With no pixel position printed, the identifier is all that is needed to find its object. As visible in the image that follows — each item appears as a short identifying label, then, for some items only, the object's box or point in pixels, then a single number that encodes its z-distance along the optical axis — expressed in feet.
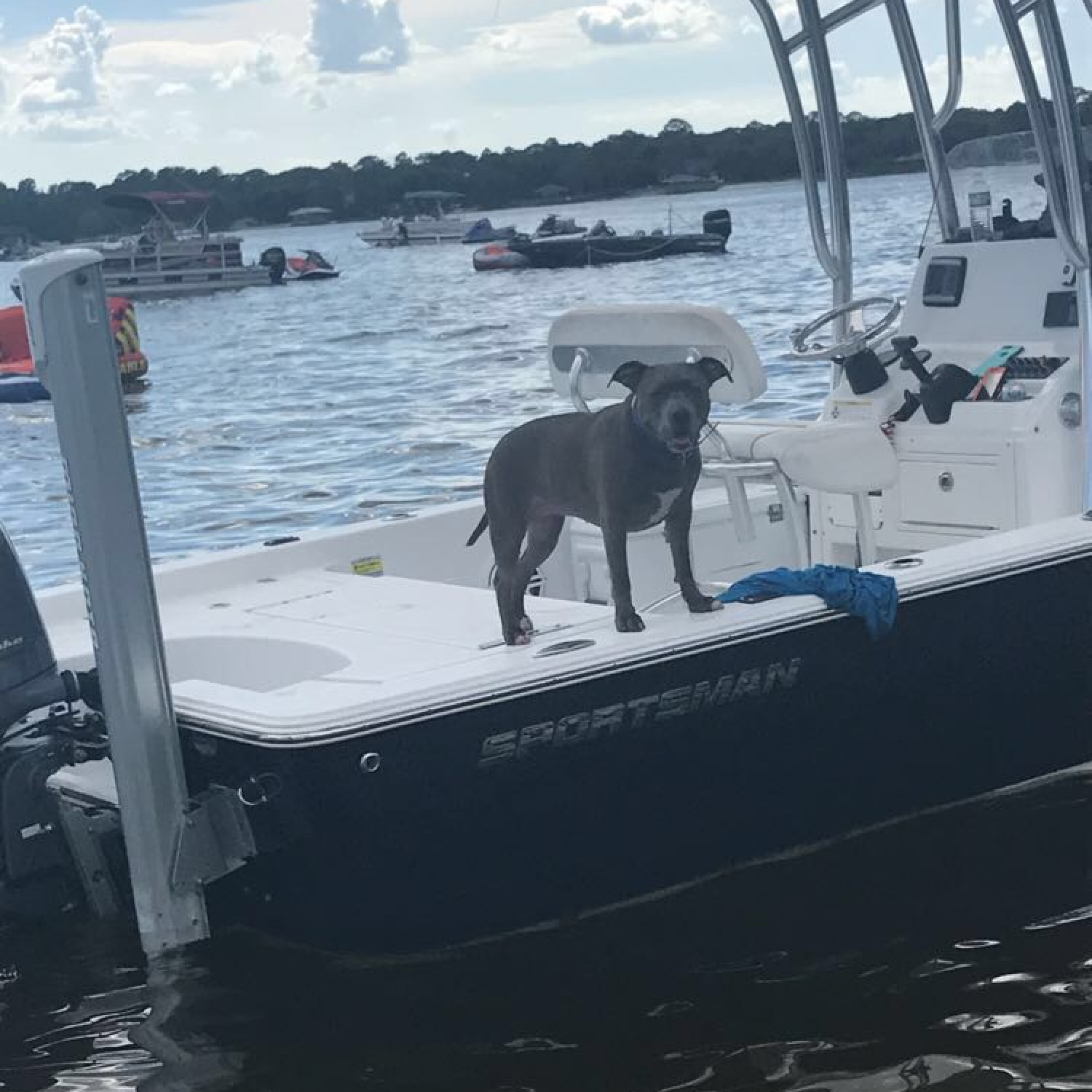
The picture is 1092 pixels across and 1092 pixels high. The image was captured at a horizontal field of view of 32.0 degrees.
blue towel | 15.06
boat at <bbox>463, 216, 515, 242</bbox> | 226.09
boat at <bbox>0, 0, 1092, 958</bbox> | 13.26
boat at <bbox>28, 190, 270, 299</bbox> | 165.48
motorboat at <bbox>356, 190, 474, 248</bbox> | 250.16
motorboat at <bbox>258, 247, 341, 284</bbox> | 196.85
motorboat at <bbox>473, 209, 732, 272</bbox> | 172.55
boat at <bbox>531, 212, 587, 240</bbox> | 184.44
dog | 14.02
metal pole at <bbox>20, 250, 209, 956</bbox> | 12.89
